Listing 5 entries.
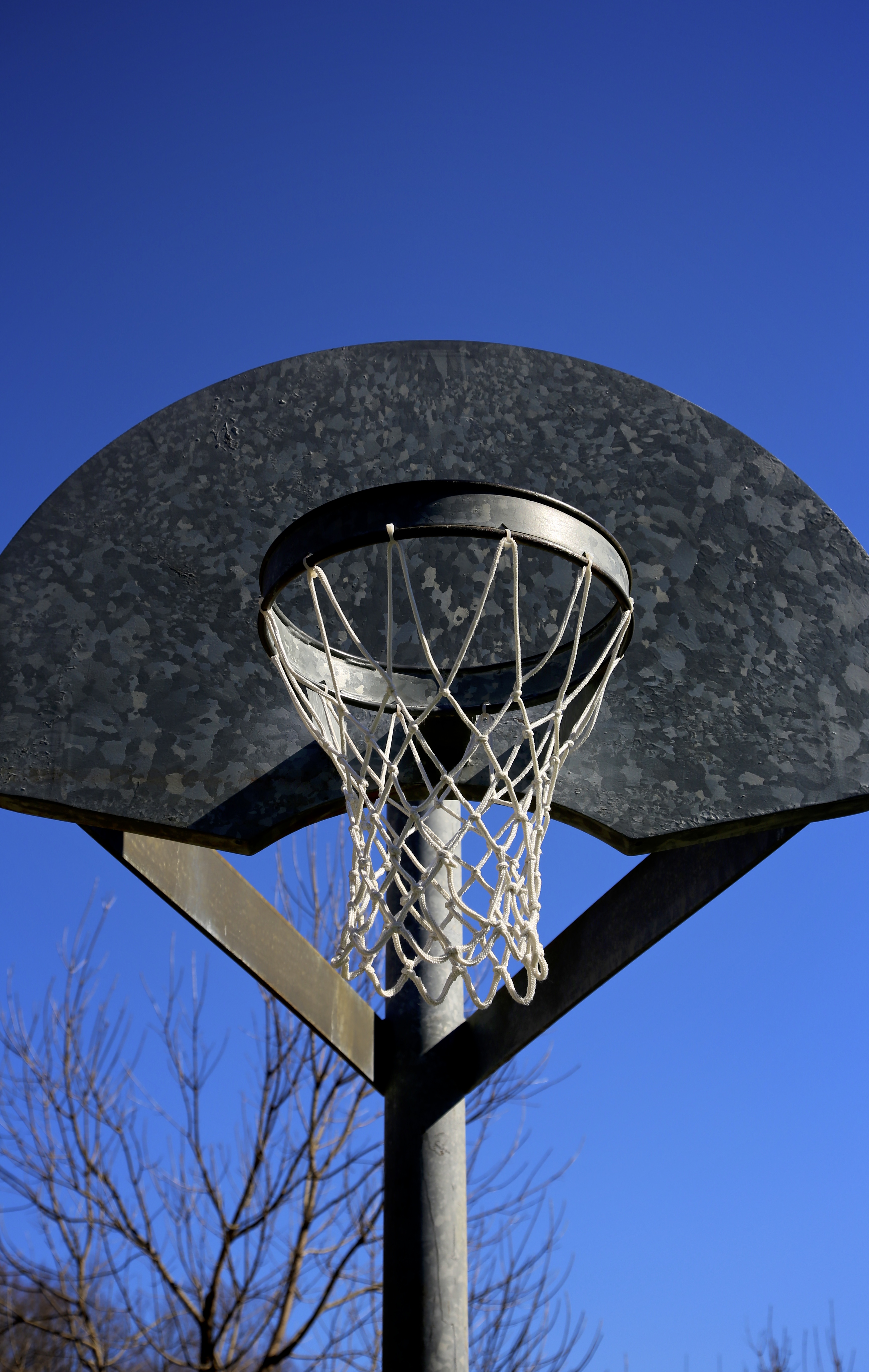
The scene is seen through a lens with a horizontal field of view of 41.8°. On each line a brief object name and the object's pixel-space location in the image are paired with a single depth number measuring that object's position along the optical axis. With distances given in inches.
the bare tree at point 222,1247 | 262.7
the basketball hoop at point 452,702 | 101.8
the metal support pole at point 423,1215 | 139.6
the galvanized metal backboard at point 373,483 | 120.0
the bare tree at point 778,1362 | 347.3
